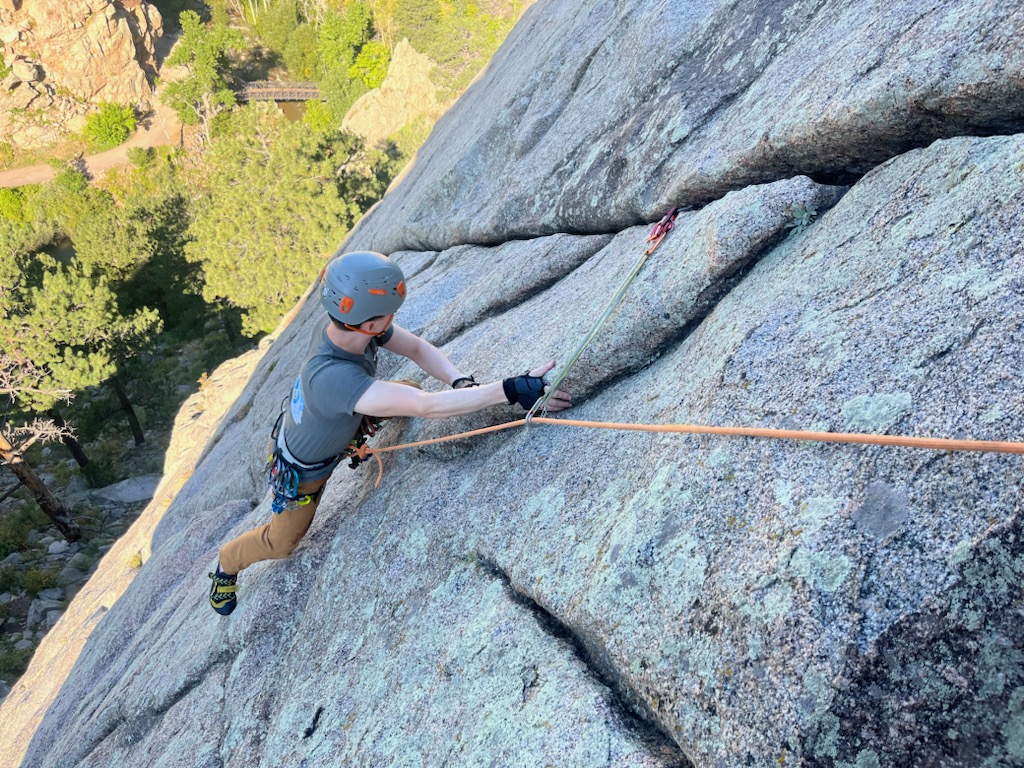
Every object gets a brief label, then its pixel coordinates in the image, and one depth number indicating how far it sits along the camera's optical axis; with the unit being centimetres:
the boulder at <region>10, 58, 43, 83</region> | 6819
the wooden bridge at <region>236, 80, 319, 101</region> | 7438
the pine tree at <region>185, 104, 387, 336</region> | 3291
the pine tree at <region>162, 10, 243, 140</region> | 7038
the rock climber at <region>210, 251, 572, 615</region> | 478
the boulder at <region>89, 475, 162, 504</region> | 2984
